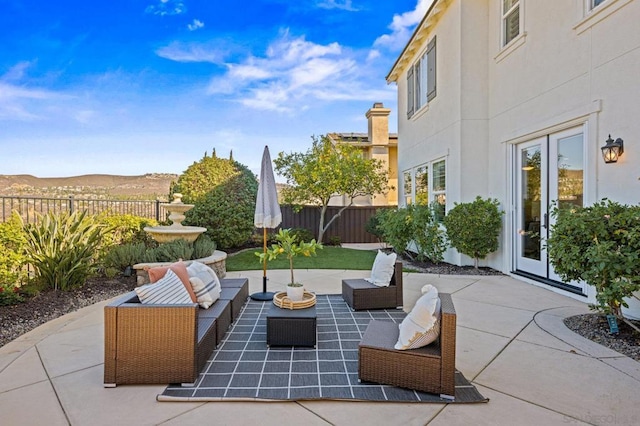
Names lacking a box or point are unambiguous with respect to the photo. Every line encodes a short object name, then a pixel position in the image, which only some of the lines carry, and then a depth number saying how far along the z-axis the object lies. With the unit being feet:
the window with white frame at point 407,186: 39.14
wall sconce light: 15.28
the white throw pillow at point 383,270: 16.47
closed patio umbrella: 18.11
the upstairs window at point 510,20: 23.24
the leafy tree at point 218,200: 30.60
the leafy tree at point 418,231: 27.86
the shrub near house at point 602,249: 11.96
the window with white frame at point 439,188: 30.05
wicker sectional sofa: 9.27
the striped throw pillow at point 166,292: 10.24
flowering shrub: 15.39
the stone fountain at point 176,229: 24.21
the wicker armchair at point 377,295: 16.08
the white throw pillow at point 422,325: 8.96
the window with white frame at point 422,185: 34.24
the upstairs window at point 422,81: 31.76
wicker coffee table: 11.76
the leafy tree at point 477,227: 24.62
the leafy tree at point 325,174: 40.75
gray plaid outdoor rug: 8.71
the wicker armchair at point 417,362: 8.64
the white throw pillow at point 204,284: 12.71
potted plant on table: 12.98
